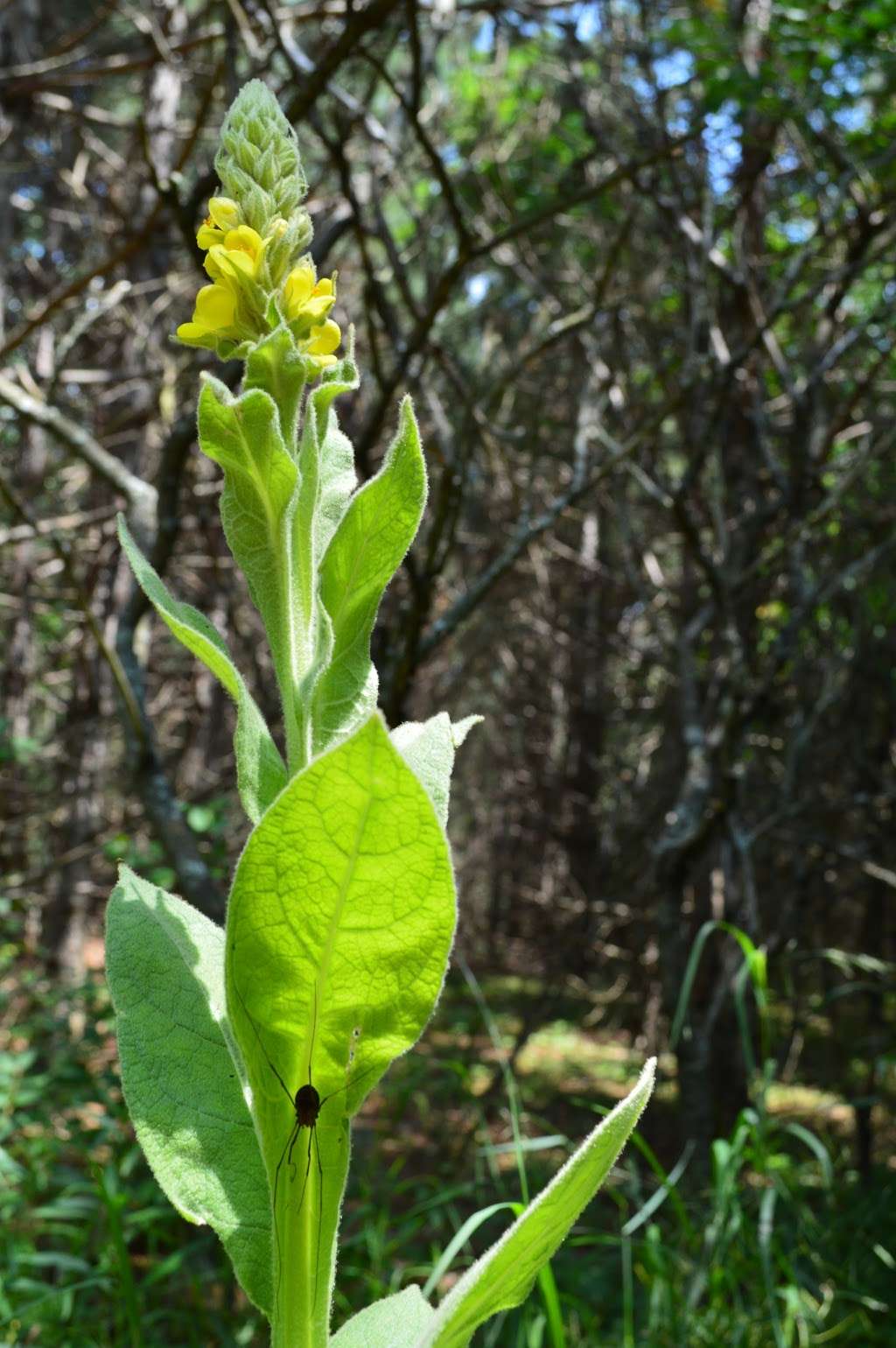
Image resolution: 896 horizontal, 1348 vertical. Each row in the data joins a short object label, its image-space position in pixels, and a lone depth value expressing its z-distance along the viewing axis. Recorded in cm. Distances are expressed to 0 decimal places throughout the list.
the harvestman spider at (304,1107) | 35
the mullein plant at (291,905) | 33
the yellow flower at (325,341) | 38
